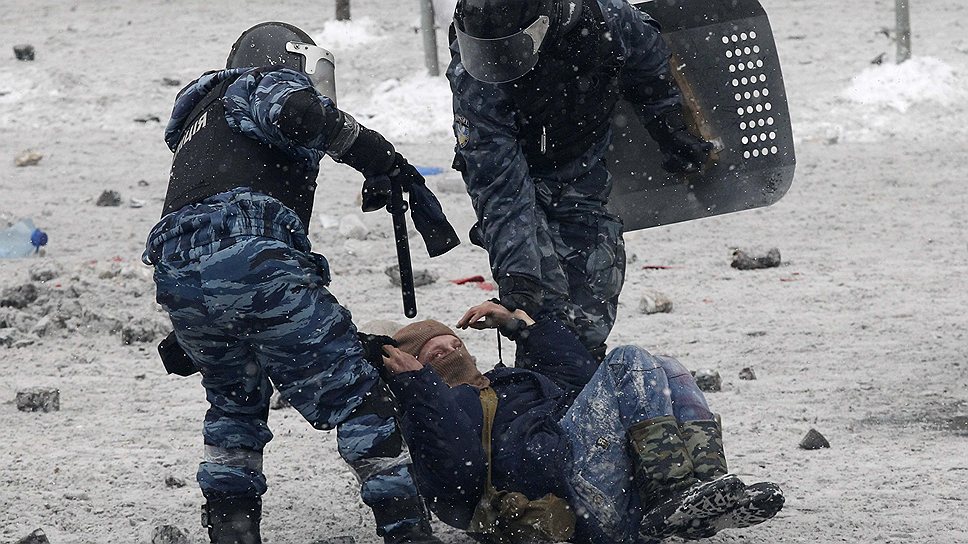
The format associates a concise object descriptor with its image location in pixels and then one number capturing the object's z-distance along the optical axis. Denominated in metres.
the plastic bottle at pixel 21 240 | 16.14
